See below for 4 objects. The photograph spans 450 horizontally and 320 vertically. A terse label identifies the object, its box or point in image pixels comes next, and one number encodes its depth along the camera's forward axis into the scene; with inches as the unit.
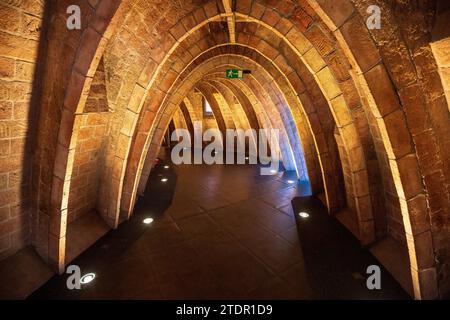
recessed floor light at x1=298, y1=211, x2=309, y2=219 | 236.2
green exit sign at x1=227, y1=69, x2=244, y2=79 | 350.6
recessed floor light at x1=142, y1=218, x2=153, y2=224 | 220.3
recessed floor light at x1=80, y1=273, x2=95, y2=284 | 140.6
